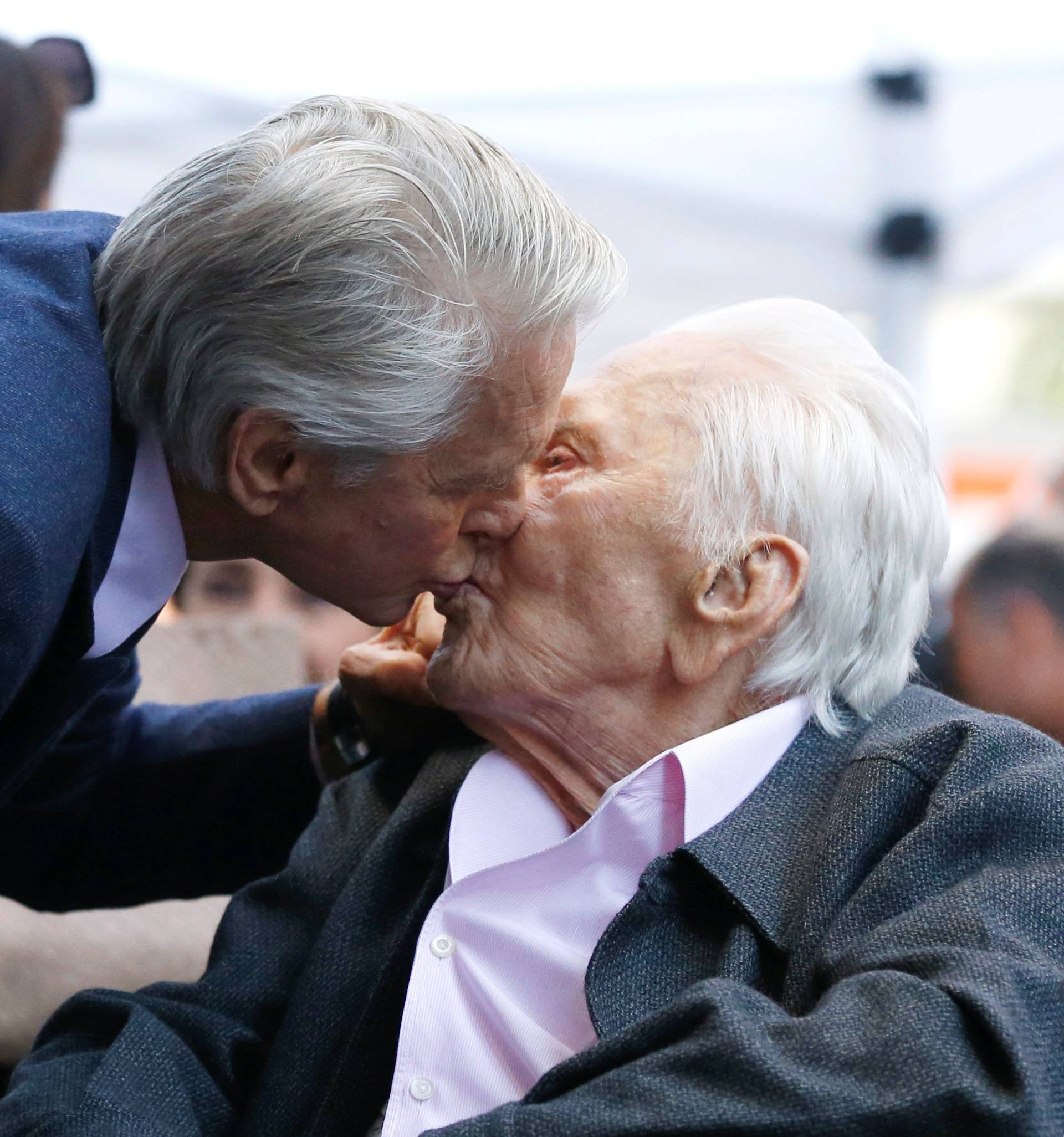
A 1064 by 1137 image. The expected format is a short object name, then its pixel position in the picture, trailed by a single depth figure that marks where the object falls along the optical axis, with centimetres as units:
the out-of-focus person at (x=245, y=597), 358
